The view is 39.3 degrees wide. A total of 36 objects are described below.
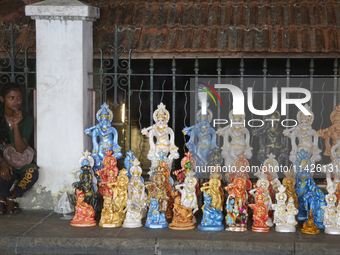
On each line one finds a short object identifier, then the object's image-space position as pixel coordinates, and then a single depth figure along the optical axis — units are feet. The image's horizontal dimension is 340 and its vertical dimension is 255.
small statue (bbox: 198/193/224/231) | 20.05
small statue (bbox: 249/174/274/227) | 20.12
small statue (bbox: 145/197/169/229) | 20.30
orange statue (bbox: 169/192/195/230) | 20.21
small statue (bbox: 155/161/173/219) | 21.56
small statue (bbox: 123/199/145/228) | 20.48
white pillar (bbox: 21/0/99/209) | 22.93
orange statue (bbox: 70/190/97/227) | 20.72
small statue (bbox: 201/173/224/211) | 20.17
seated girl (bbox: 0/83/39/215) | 22.66
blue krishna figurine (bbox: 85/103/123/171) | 22.63
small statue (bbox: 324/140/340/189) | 21.71
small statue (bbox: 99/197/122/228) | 20.54
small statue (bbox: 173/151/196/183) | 21.83
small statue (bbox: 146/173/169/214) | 20.67
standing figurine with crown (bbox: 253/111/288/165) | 22.84
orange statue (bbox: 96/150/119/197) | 21.16
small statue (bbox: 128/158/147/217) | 20.76
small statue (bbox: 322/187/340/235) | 19.62
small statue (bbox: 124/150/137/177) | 21.80
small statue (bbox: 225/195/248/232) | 20.01
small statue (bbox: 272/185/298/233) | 19.76
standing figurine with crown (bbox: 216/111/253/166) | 22.75
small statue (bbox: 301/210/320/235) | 19.56
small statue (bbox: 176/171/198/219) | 20.51
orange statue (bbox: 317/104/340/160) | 22.08
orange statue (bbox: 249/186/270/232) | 19.90
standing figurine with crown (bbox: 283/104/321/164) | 22.44
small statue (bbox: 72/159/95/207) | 21.13
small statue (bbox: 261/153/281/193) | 21.54
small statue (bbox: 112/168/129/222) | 20.93
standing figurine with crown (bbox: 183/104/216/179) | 22.79
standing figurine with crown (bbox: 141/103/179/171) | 22.48
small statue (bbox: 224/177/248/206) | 20.17
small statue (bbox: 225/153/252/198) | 20.24
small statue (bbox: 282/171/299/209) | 20.72
